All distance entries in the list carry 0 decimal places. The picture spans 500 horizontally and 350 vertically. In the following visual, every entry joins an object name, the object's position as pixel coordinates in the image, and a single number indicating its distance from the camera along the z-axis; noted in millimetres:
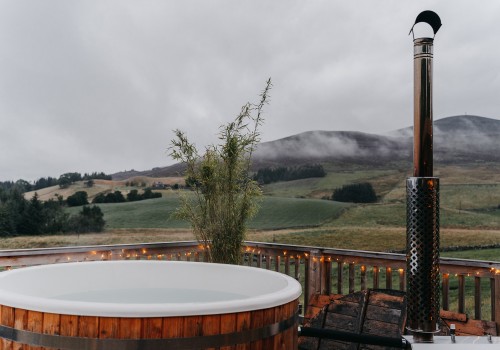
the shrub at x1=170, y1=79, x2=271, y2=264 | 4590
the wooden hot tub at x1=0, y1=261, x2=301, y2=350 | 1880
